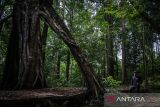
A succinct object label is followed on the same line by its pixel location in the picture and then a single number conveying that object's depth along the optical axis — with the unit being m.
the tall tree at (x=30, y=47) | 4.82
